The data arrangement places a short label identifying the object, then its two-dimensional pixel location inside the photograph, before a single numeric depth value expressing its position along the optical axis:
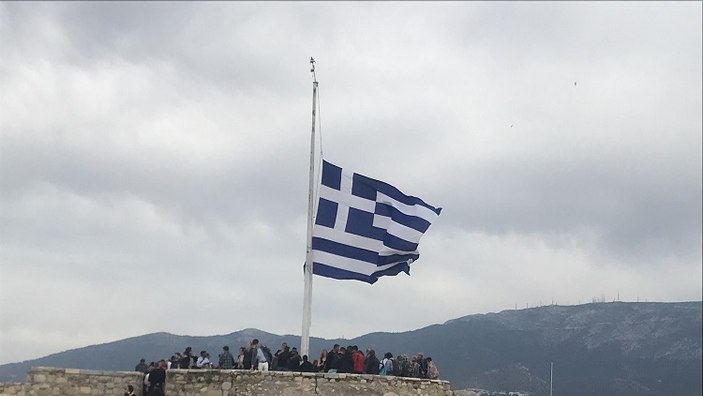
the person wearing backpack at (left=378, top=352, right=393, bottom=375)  24.50
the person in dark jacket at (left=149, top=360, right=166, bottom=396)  21.81
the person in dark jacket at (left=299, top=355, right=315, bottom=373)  22.80
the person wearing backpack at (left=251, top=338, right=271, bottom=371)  23.06
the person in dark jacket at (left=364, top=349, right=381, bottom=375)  23.86
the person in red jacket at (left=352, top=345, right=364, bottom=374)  23.47
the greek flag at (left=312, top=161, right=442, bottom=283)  24.66
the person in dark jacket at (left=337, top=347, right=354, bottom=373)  23.34
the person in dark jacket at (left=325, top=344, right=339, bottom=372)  23.44
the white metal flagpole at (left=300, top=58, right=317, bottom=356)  23.78
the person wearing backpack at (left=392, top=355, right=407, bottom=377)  24.38
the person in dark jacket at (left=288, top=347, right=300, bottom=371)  23.08
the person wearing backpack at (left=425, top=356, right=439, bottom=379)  24.77
